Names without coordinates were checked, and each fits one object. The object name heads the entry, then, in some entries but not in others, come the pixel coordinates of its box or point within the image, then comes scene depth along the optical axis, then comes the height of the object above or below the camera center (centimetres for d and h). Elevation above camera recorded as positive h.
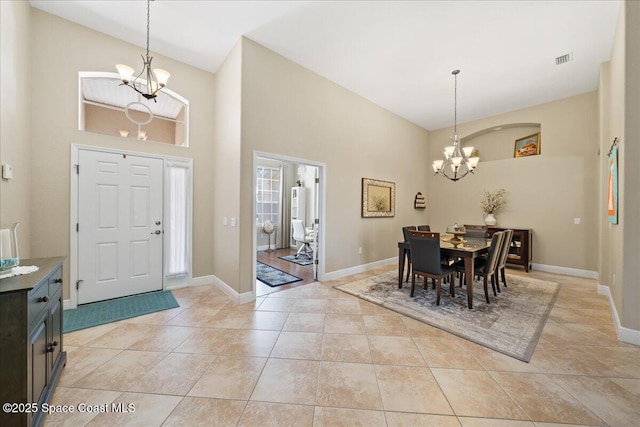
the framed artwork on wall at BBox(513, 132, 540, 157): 528 +154
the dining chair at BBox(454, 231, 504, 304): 319 -67
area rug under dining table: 236 -119
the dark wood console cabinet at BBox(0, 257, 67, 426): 118 -71
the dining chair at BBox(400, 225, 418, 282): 378 -34
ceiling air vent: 346 +229
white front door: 304 -18
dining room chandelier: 377 +98
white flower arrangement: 553 +31
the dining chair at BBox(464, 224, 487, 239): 433 -34
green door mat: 262 -119
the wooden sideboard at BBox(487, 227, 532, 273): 492 -69
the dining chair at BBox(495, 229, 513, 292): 346 -52
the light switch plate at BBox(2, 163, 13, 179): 210 +35
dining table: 304 -51
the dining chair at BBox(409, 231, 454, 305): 312 -59
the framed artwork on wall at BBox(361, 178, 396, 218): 492 +33
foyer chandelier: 246 +142
